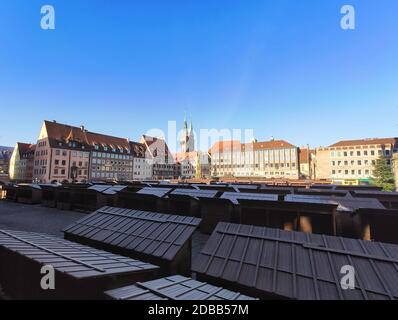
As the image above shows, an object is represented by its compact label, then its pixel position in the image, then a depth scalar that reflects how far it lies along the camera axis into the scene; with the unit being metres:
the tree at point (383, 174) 54.54
